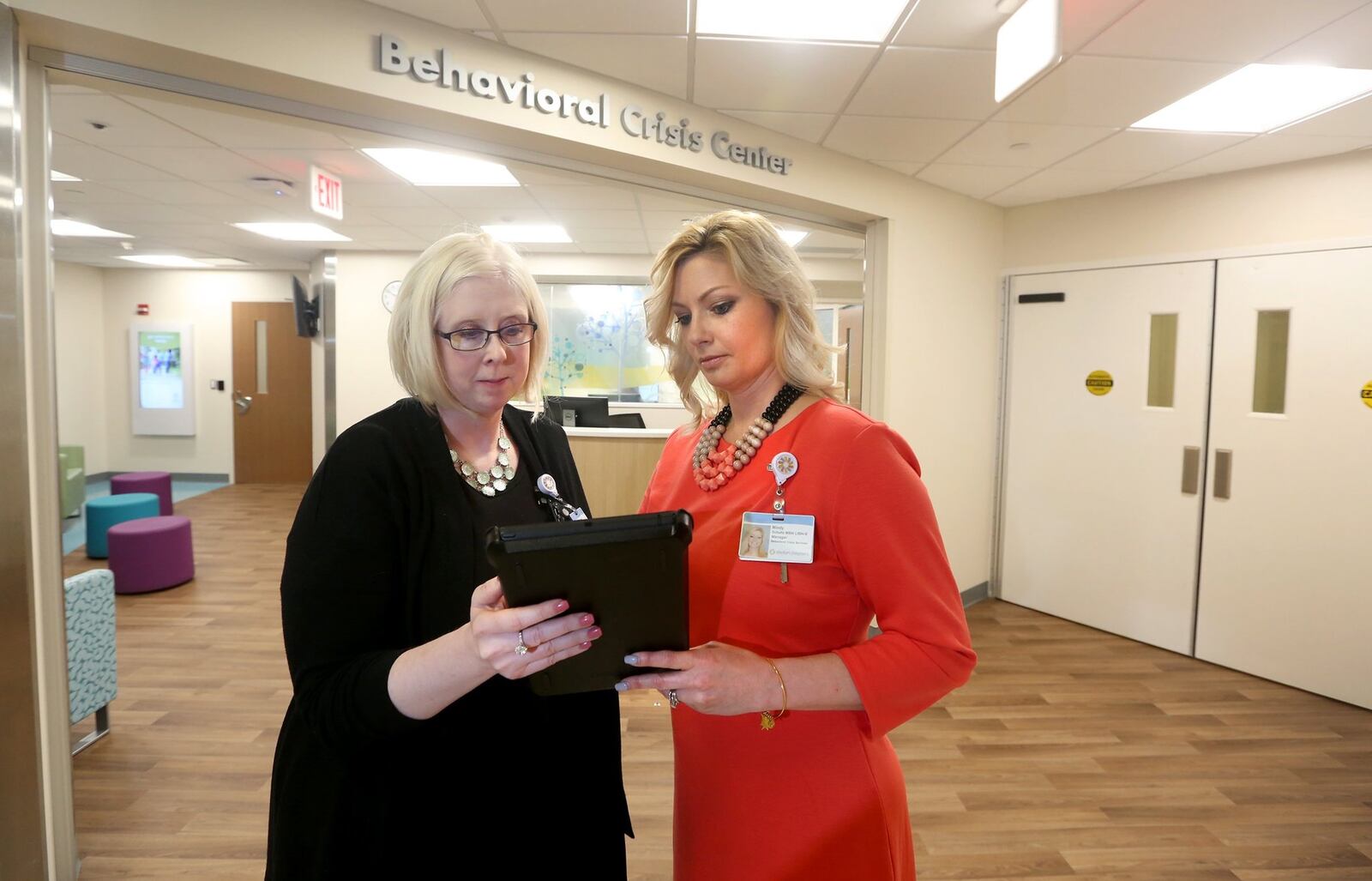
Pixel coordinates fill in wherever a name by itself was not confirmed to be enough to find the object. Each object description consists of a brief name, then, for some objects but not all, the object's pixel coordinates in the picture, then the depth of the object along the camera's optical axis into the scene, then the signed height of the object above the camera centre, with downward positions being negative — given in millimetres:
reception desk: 5348 -567
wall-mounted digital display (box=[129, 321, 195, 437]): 9836 +73
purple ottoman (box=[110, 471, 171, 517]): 6742 -987
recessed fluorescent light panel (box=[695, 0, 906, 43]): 2551 +1377
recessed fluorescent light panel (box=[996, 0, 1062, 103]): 1910 +1000
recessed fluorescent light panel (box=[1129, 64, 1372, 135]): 3002 +1372
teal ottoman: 5766 -1084
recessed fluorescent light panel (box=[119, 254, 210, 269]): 8883 +1567
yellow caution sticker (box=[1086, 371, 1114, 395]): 4734 +105
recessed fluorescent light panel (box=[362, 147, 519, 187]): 4438 +1453
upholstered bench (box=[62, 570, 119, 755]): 2963 -1156
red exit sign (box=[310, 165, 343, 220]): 4675 +1292
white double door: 3832 -388
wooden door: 9828 -184
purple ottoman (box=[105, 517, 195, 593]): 4973 -1230
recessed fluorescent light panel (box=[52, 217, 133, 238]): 6816 +1502
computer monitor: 5887 -204
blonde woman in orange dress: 1002 -323
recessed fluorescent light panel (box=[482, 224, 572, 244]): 6832 +1551
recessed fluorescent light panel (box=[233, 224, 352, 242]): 6953 +1546
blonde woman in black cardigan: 969 -363
